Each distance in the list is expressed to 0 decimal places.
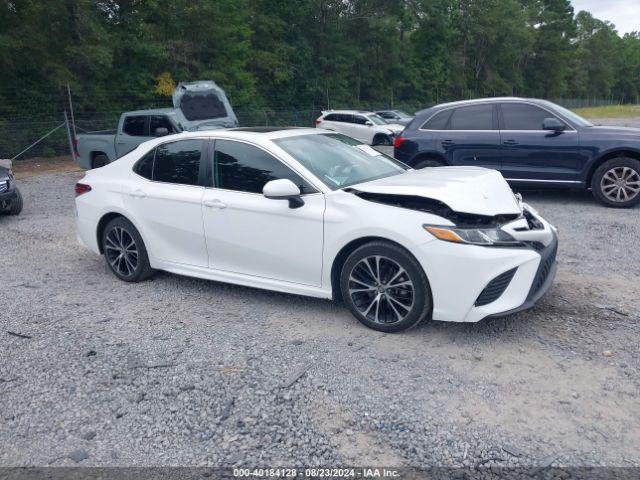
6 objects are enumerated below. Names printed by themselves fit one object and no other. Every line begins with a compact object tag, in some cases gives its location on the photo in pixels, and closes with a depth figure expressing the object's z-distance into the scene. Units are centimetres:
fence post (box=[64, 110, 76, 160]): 1916
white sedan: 401
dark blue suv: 838
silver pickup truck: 1266
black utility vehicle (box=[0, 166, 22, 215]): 928
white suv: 2262
